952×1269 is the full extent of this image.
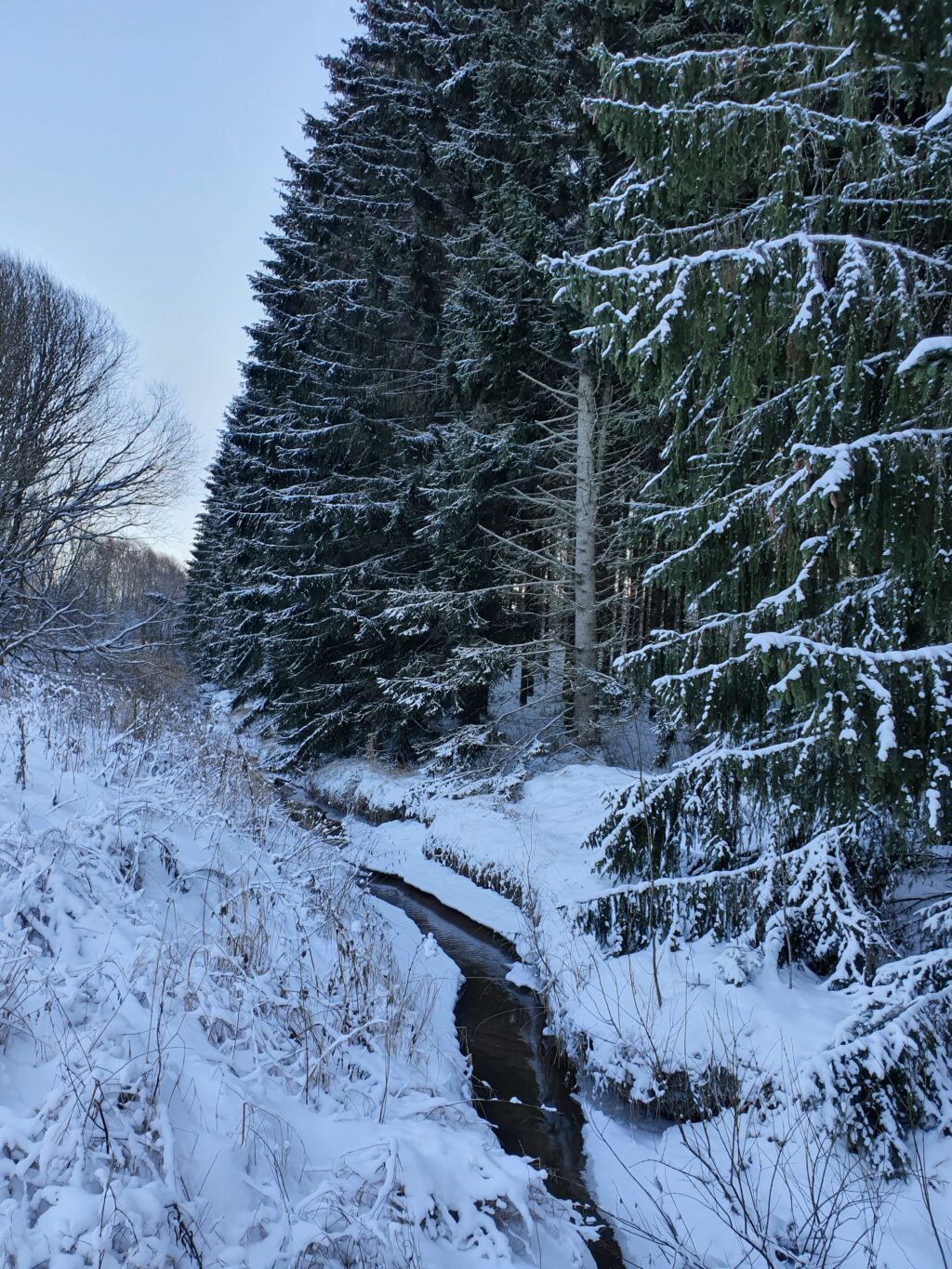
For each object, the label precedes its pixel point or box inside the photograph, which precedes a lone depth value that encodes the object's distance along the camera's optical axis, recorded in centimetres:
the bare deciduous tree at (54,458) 1045
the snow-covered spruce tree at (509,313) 921
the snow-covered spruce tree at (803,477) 301
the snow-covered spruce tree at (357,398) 1252
